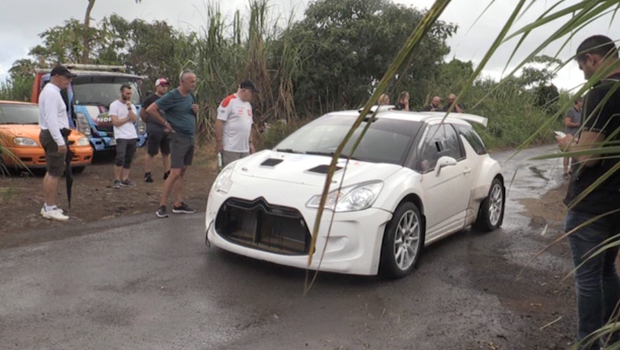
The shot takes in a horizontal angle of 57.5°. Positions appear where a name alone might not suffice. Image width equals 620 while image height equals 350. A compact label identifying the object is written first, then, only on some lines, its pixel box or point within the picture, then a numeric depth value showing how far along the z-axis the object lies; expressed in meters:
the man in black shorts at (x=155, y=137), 9.61
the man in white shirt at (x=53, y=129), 6.76
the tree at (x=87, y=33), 19.31
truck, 12.64
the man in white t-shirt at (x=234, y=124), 7.48
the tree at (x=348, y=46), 14.93
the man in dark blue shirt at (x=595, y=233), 2.79
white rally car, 4.84
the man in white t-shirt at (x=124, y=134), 9.84
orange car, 10.17
